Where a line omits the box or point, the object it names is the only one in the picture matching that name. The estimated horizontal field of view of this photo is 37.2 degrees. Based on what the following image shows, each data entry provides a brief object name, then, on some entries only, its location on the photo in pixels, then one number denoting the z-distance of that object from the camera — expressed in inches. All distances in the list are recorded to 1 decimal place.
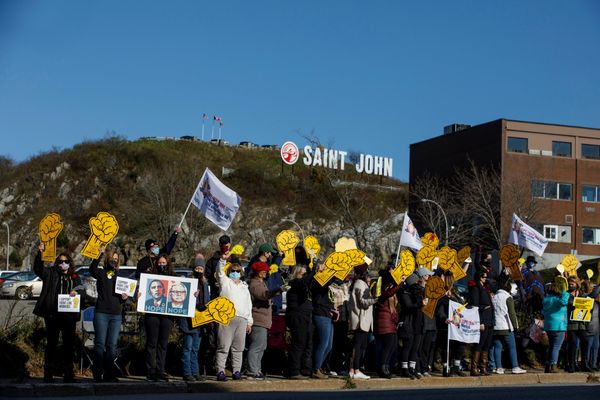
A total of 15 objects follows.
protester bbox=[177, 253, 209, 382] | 548.7
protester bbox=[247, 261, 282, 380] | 582.6
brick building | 2642.7
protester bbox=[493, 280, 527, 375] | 694.5
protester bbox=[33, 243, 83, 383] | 513.0
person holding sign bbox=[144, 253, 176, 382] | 540.1
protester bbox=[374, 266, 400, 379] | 616.1
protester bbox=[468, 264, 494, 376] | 673.6
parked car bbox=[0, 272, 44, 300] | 1411.2
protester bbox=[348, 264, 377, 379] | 604.1
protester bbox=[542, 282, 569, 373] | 718.5
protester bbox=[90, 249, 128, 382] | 523.5
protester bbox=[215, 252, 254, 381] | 561.0
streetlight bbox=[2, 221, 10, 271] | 2731.3
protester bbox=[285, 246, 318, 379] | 590.9
